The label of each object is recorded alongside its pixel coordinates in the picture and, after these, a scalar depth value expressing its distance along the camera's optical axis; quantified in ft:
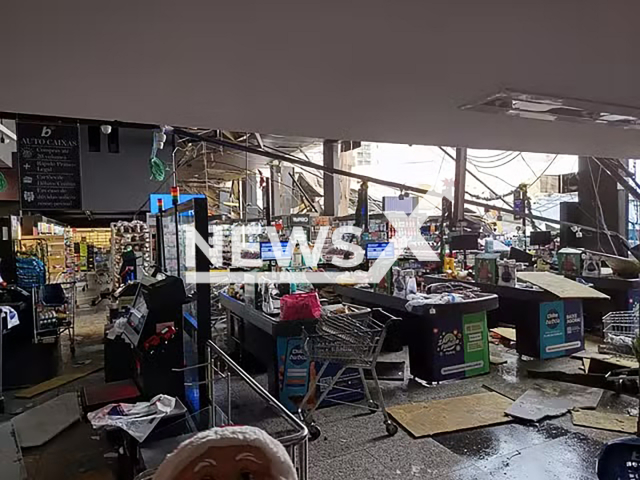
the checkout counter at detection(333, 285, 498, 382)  16.70
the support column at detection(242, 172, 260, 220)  42.19
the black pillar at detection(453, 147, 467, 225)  21.34
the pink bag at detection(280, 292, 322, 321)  14.88
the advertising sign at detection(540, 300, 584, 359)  19.48
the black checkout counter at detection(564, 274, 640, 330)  21.29
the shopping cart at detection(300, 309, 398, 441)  13.30
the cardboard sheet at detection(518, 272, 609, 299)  18.40
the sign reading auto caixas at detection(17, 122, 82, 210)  24.32
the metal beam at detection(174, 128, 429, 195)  17.14
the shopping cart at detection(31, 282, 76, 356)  24.77
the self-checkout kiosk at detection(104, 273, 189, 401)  12.72
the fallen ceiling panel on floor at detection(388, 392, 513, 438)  13.52
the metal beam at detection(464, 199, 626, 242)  19.76
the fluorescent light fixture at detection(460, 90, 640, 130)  6.43
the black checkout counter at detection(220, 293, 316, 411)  14.79
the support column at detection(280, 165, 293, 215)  41.86
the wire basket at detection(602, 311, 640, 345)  15.06
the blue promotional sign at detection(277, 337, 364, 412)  14.88
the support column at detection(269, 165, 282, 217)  41.03
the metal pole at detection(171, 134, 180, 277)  13.84
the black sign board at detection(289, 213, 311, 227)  28.55
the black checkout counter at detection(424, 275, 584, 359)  19.36
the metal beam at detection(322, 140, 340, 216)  34.94
